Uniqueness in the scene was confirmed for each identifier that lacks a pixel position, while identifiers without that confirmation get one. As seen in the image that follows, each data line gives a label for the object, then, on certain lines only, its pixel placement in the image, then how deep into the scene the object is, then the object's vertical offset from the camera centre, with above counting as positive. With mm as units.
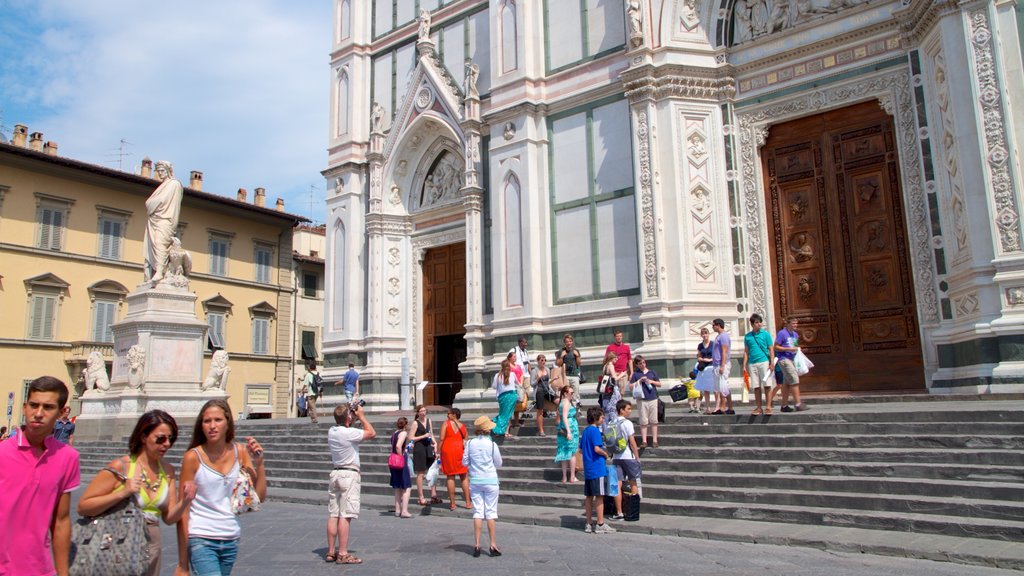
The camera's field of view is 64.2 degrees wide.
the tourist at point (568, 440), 11523 -483
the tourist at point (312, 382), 20177 +773
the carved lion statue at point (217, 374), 20359 +1043
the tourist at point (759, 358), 11844 +621
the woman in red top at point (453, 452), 11500 -594
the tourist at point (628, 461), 9820 -676
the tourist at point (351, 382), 20375 +741
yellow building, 32750 +6626
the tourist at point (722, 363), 12680 +603
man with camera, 8156 -733
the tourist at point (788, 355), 11617 +643
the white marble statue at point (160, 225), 20172 +4734
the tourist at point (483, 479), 8375 -741
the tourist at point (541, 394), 13562 +212
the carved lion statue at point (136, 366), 19172 +1202
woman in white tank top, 4504 -412
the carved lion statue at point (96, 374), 20391 +1113
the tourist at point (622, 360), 13785 +771
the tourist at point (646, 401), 11930 +46
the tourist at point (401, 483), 11469 -1008
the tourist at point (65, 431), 19688 -279
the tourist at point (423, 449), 11992 -570
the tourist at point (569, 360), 14755 +827
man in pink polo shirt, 3766 -329
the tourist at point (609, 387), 12305 +276
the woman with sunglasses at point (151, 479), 3914 -298
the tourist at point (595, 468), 9352 -709
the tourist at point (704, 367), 12902 +556
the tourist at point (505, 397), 13750 +178
